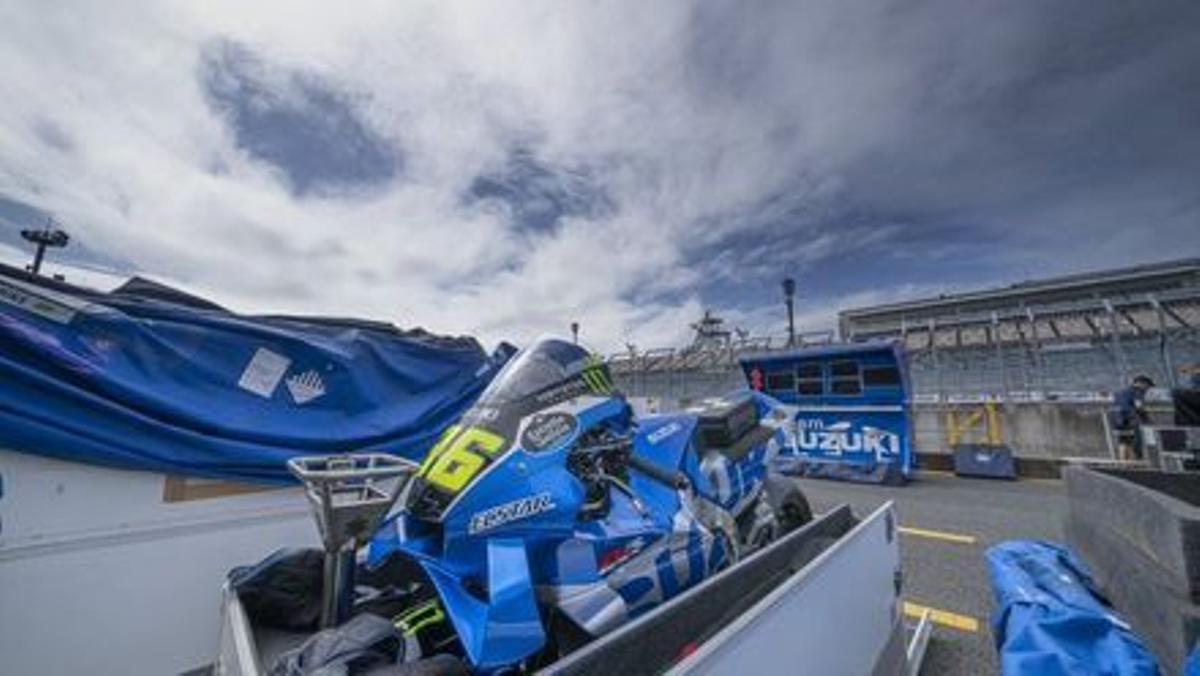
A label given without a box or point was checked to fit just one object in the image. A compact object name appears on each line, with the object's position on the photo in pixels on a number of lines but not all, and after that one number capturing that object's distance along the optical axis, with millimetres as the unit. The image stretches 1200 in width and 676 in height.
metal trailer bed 1027
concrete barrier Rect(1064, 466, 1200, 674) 1139
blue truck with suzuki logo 7641
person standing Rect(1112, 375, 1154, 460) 7254
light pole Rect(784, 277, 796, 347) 13141
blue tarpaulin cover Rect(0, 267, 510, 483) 1646
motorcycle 1453
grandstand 8320
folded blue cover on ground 1244
